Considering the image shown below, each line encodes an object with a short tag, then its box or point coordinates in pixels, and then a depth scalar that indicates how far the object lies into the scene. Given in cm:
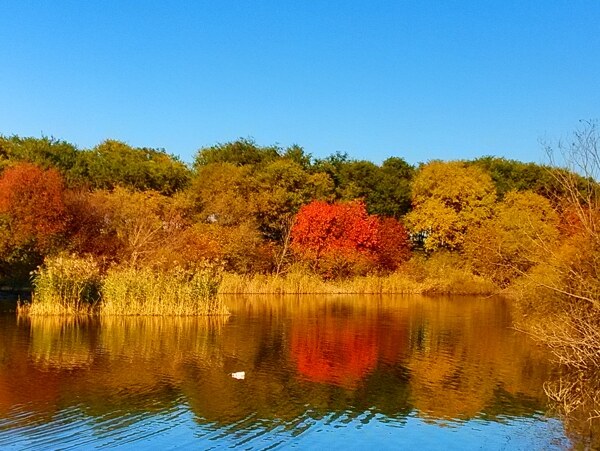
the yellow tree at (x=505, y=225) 4116
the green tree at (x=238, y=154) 5169
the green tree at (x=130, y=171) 4662
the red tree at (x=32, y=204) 2905
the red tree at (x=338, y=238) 4341
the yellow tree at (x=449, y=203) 4894
